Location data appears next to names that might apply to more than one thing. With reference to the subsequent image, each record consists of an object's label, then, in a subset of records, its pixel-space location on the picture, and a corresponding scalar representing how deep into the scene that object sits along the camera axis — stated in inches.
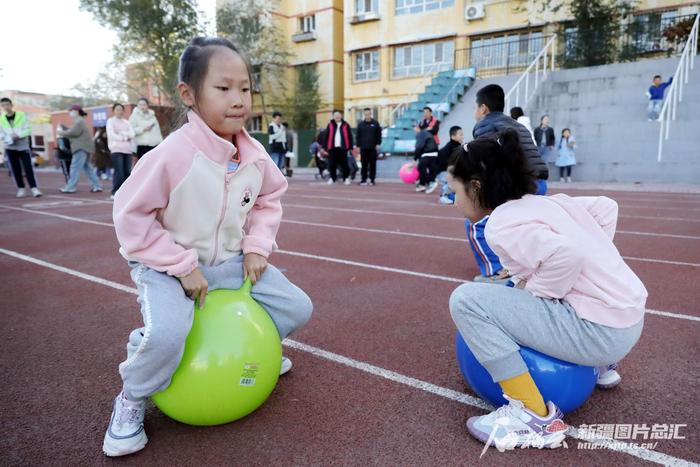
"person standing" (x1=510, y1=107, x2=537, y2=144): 287.7
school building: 866.8
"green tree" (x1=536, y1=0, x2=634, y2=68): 719.7
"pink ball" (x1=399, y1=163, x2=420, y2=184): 543.2
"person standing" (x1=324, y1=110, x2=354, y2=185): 550.9
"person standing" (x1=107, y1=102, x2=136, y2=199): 382.3
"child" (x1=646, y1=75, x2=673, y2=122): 566.3
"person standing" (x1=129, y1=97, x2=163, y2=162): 381.7
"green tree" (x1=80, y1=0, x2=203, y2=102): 1205.1
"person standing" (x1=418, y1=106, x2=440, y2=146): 468.1
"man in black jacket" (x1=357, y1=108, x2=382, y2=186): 529.3
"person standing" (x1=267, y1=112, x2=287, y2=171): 607.2
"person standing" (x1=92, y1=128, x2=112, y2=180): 649.0
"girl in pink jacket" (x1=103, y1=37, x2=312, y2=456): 77.4
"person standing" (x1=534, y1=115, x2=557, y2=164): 583.8
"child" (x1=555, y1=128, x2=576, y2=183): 579.2
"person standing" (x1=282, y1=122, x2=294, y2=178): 631.2
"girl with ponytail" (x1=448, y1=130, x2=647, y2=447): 75.5
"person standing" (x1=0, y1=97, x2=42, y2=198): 387.9
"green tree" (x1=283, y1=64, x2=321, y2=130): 1173.7
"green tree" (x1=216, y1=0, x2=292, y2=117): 1201.4
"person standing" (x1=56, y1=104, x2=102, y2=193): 438.0
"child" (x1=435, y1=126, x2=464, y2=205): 365.1
